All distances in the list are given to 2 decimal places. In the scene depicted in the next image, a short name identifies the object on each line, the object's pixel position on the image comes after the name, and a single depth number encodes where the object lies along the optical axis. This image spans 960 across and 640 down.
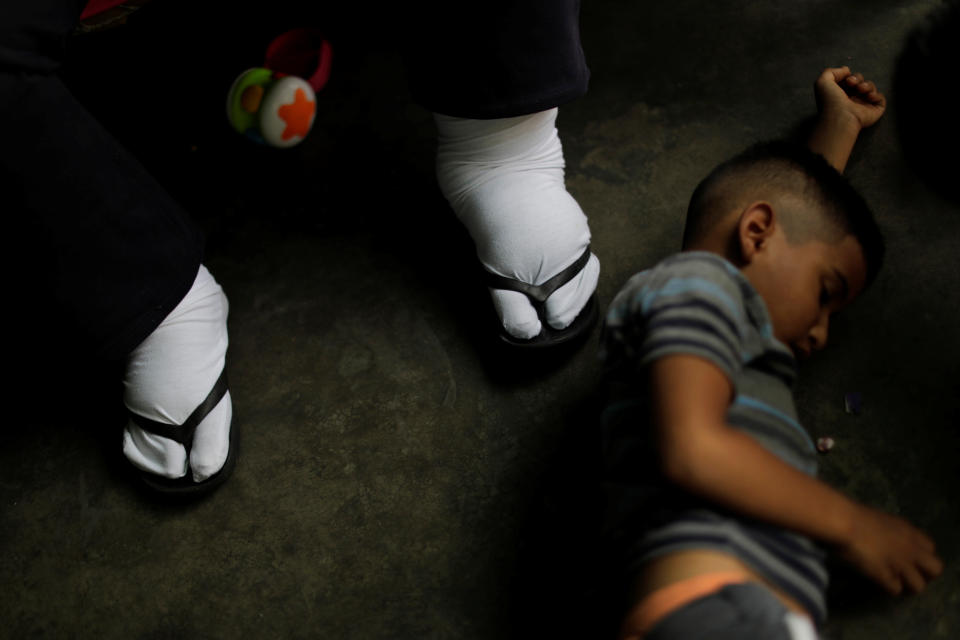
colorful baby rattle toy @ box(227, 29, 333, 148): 1.14
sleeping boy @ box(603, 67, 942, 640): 0.65
